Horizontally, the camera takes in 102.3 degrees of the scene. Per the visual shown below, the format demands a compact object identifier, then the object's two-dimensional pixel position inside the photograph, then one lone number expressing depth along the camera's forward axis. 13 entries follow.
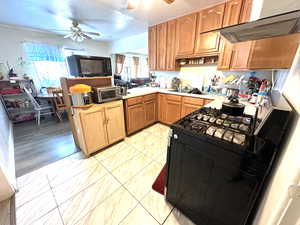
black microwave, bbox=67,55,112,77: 2.05
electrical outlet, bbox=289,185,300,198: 0.42
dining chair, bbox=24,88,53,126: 3.32
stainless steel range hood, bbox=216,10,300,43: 0.61
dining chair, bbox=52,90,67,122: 3.48
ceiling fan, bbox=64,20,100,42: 3.11
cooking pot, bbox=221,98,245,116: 1.24
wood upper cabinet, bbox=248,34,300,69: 1.30
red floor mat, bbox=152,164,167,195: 1.47
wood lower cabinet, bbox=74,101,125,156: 1.84
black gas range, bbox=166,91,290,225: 0.68
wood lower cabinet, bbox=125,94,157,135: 2.49
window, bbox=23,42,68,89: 4.00
